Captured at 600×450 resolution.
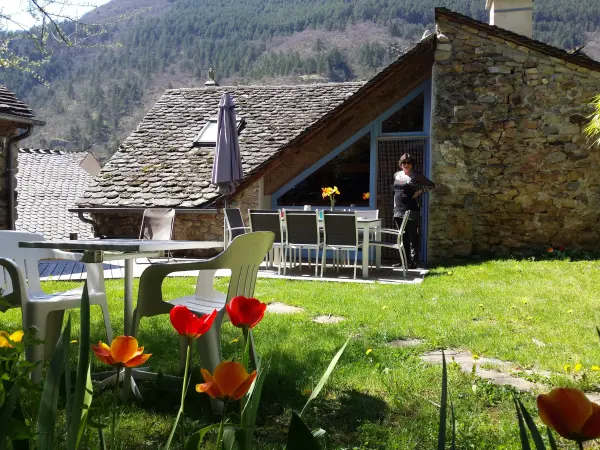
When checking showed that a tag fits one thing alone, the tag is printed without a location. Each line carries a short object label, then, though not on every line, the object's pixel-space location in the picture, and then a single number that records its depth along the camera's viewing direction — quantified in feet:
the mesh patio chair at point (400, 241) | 27.02
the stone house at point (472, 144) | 31.40
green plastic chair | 9.08
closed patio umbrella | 33.60
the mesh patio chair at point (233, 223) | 30.37
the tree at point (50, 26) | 19.11
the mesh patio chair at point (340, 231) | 26.63
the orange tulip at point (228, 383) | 2.83
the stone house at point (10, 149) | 35.83
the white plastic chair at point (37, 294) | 9.49
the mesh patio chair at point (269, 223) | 28.69
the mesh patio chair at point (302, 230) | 27.50
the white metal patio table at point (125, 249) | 9.20
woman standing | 28.99
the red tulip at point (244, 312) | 3.91
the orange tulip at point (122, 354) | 3.29
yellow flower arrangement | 28.66
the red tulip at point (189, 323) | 3.64
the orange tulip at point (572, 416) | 2.21
